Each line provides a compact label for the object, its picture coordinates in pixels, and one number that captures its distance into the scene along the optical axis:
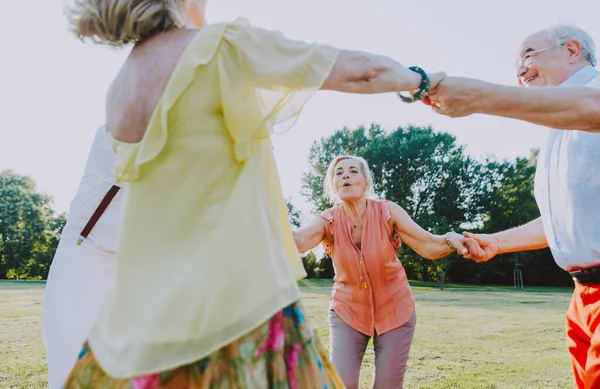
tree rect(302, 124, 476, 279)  44.91
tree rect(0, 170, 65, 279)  48.38
